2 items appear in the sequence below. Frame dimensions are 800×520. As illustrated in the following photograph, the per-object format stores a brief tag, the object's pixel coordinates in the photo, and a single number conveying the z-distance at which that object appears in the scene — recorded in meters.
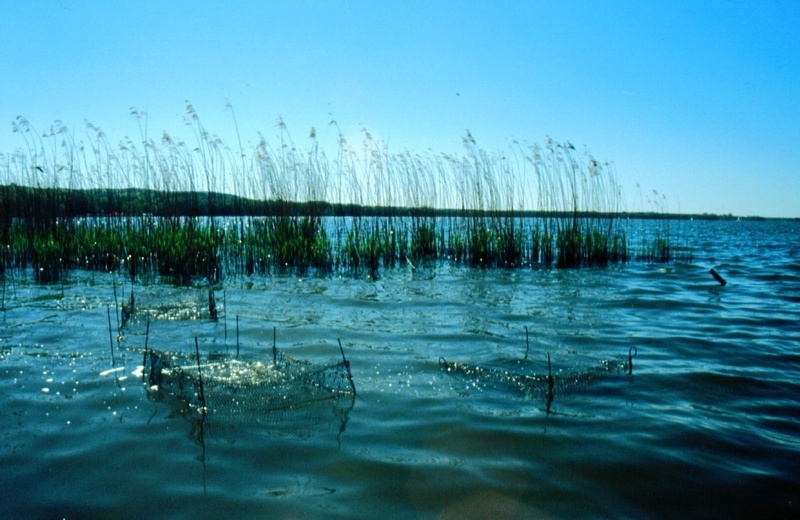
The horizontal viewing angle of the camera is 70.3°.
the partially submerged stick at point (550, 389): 3.51
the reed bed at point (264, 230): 9.51
